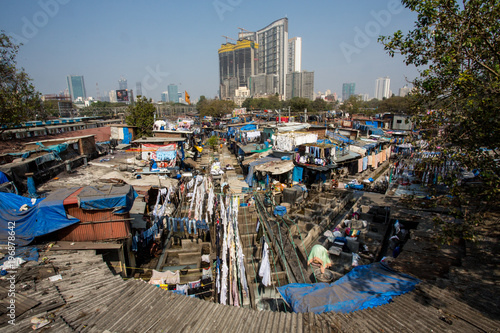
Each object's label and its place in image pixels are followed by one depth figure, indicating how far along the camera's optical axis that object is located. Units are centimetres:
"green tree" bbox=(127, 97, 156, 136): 3002
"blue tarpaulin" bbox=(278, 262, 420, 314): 511
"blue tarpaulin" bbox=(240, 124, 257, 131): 3257
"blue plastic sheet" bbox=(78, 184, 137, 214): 797
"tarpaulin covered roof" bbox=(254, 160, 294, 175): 1814
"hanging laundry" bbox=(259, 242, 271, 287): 785
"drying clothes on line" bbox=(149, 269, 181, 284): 832
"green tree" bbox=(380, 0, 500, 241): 531
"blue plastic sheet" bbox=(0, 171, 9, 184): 1080
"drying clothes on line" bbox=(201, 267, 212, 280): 932
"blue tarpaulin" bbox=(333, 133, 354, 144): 2450
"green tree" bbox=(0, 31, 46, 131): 1380
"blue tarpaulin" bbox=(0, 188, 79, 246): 742
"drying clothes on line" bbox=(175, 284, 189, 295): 806
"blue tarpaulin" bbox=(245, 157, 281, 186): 1850
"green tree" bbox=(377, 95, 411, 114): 5915
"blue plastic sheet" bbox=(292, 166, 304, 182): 1989
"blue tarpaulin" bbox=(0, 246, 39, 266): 662
